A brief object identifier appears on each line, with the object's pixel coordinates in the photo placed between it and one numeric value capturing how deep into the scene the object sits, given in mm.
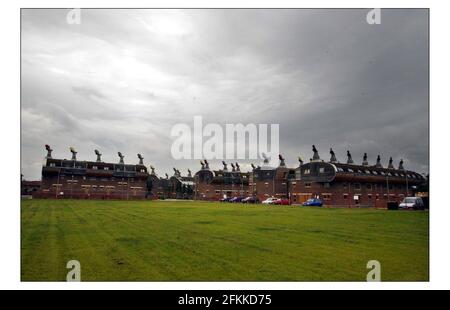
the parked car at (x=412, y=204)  46531
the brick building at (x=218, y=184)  102000
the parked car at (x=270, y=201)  71438
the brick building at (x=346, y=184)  65625
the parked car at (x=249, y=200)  79688
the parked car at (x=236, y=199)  83688
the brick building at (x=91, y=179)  83188
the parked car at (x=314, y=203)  60750
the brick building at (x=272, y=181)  84188
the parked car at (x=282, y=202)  70000
